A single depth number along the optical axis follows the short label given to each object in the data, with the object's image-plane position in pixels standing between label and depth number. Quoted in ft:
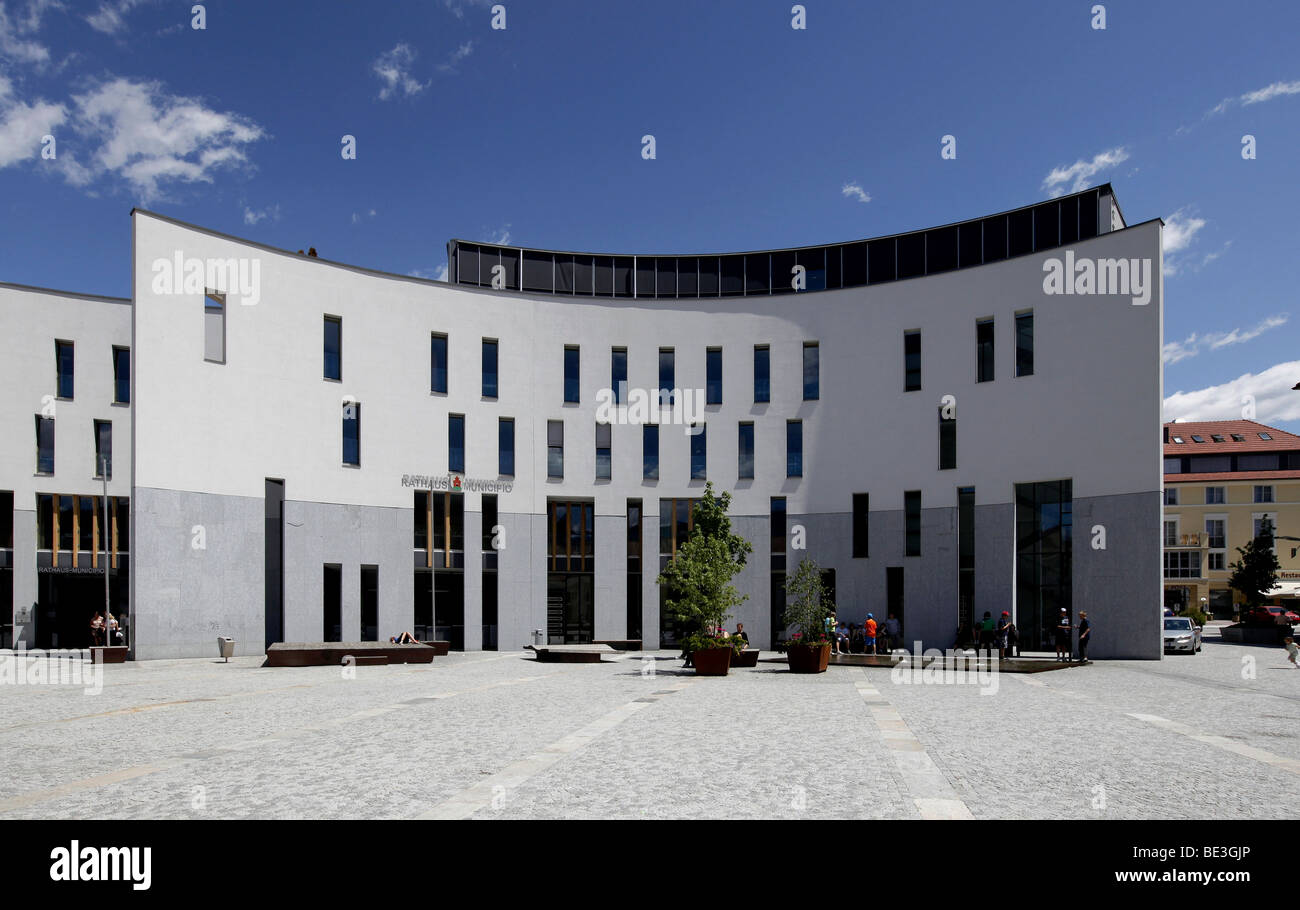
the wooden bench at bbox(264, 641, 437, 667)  92.58
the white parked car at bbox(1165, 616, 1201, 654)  119.75
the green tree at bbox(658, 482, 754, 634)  81.15
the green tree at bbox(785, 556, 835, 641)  82.58
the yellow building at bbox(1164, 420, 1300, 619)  251.19
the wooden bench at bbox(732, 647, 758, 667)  92.58
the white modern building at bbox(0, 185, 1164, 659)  105.09
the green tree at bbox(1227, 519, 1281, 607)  188.44
